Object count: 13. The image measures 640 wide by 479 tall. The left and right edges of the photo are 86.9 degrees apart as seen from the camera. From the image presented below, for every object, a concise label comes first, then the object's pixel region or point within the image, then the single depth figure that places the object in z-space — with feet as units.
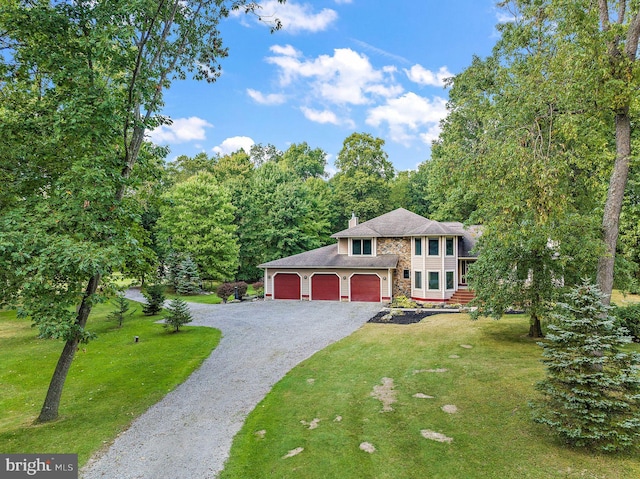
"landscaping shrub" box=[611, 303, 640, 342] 43.02
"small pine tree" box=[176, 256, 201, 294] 93.30
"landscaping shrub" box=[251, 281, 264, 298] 95.07
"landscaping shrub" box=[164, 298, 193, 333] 52.24
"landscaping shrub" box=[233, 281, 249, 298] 86.11
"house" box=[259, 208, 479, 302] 75.05
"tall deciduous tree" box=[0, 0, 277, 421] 21.40
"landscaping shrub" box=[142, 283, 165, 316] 66.18
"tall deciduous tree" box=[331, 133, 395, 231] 129.70
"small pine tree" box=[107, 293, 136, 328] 57.77
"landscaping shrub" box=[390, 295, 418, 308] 71.85
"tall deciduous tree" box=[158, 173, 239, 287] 99.96
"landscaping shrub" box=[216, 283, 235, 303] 82.74
